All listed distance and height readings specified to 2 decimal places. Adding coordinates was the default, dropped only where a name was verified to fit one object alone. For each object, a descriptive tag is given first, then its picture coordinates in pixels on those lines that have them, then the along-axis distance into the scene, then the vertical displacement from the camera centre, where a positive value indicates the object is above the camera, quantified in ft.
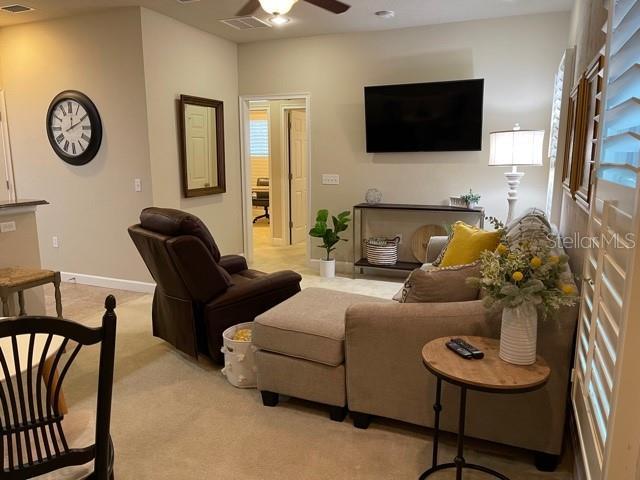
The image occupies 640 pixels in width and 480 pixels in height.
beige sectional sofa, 7.02 -3.37
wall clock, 16.17 +0.98
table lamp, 14.09 +0.18
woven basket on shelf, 17.53 -3.35
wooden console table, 16.59 -2.01
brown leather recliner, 9.74 -2.74
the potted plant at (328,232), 17.85 -2.73
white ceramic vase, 6.10 -2.21
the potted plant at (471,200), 16.52 -1.47
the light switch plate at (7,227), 11.78 -1.66
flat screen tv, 16.40 +1.33
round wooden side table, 5.65 -2.55
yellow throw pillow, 9.20 -1.72
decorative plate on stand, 17.63 -2.94
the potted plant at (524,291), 5.97 -1.64
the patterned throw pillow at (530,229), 8.44 -1.36
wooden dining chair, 4.13 -2.31
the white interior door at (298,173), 23.76 -0.85
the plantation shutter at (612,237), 3.88 -0.71
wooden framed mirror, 17.01 +0.39
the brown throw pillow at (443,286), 7.66 -2.00
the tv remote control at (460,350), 6.23 -2.48
